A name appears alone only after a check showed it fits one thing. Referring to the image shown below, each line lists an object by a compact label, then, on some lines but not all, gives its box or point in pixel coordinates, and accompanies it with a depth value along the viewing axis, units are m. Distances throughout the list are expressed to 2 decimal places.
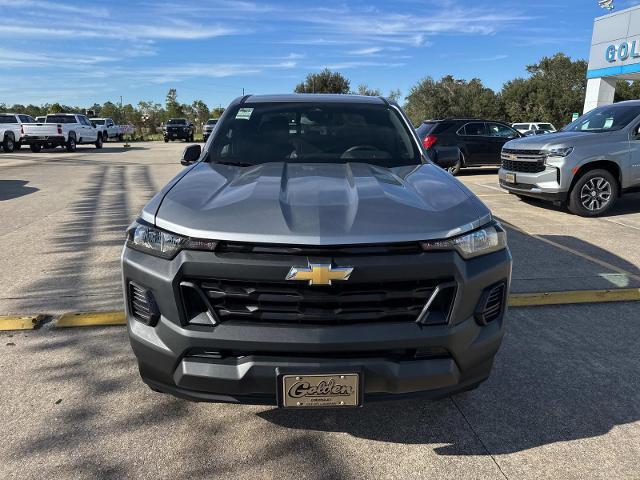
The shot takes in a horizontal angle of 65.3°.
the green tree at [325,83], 58.41
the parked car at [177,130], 40.28
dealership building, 21.86
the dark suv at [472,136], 14.12
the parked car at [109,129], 38.56
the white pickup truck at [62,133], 24.69
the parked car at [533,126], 33.45
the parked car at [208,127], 31.42
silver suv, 8.02
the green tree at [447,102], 57.06
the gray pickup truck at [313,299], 2.14
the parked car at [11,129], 24.61
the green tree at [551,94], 52.26
